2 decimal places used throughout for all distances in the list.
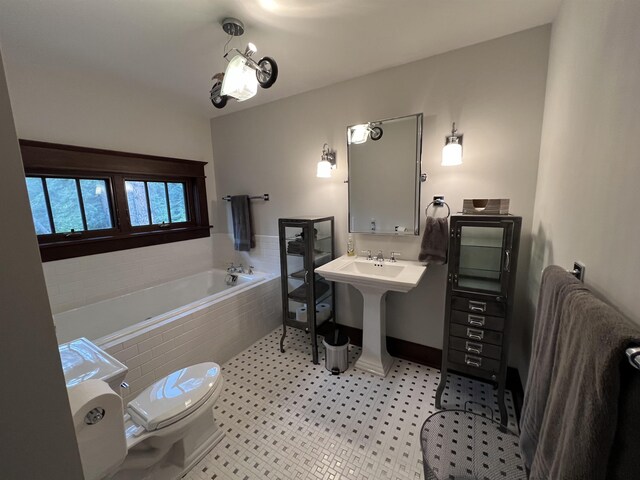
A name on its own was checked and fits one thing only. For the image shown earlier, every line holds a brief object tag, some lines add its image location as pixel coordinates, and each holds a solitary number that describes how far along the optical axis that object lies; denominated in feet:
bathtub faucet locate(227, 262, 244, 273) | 10.31
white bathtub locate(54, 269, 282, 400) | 5.94
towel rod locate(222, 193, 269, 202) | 9.47
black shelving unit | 7.31
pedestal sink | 6.51
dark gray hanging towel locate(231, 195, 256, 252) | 9.81
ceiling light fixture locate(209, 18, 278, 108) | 4.62
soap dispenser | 7.90
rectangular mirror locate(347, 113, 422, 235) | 6.73
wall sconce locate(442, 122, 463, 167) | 5.77
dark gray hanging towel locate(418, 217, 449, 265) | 6.34
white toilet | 2.67
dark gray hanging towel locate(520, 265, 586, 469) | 2.53
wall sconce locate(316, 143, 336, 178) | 7.50
